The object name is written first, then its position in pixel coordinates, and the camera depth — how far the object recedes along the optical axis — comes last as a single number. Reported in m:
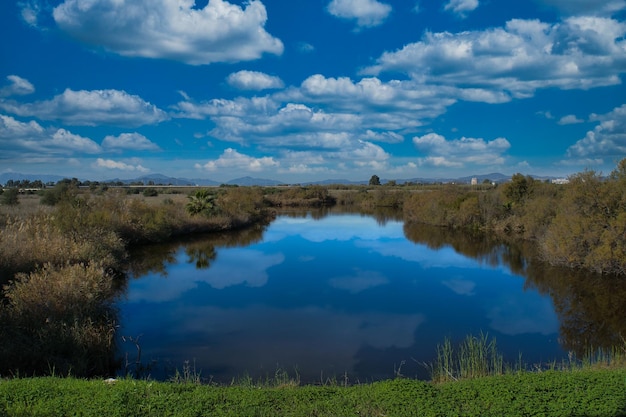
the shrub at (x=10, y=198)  31.02
